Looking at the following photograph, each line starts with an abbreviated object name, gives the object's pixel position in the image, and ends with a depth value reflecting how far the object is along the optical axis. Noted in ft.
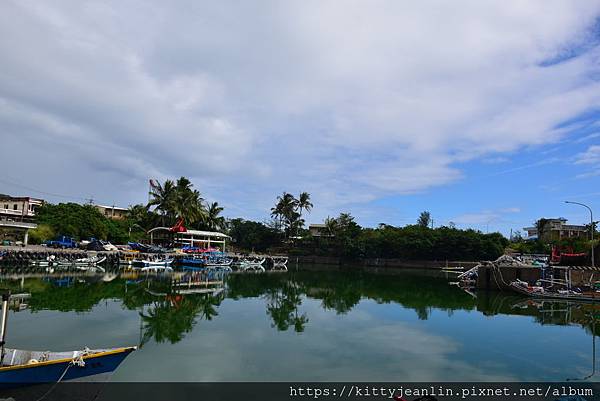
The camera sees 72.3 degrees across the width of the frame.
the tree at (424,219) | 372.99
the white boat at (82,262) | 160.50
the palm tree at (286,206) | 305.12
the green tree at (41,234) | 193.88
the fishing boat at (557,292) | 99.71
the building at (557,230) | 304.32
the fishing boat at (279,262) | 229.82
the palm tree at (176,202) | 223.10
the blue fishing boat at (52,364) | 29.81
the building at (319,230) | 306.80
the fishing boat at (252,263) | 219.82
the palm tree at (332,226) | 302.04
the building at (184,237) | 230.89
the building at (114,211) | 321.71
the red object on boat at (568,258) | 130.21
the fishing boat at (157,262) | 177.84
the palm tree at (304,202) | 308.81
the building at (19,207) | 247.70
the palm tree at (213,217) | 276.88
